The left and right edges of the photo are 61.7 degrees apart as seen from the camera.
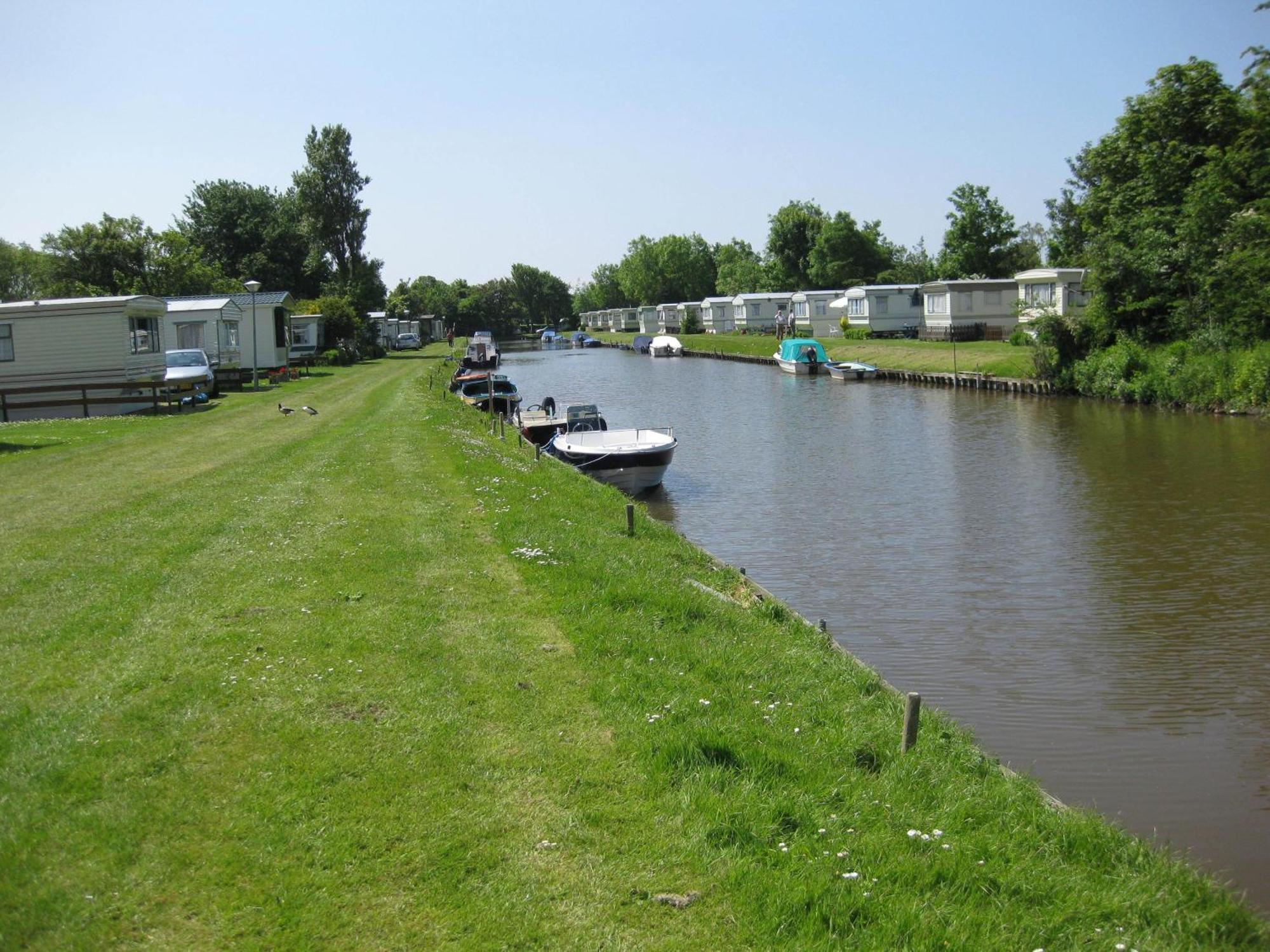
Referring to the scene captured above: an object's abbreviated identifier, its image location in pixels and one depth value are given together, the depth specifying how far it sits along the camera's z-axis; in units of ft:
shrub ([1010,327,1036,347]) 197.11
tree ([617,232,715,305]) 527.40
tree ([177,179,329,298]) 265.34
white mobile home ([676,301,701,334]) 394.32
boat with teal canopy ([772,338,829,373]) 217.97
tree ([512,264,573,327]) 617.21
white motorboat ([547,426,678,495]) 78.54
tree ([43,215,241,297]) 205.67
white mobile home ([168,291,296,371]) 163.94
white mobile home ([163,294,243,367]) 146.51
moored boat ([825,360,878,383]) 198.39
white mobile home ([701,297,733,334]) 368.48
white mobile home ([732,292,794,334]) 338.75
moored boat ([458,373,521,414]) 126.72
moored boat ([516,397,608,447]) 92.53
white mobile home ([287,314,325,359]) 203.21
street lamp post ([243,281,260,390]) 134.82
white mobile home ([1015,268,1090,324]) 187.83
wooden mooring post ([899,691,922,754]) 23.70
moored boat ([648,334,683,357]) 318.65
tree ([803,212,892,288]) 375.66
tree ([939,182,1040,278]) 297.12
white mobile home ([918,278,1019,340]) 226.99
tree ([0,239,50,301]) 318.65
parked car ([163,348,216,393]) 112.57
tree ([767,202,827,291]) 408.26
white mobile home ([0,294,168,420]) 105.09
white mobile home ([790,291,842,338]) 295.48
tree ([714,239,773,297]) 447.42
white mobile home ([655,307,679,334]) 413.39
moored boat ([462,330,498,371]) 179.11
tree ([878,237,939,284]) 352.49
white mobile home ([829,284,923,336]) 260.62
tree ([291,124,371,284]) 281.74
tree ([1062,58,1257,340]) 134.51
